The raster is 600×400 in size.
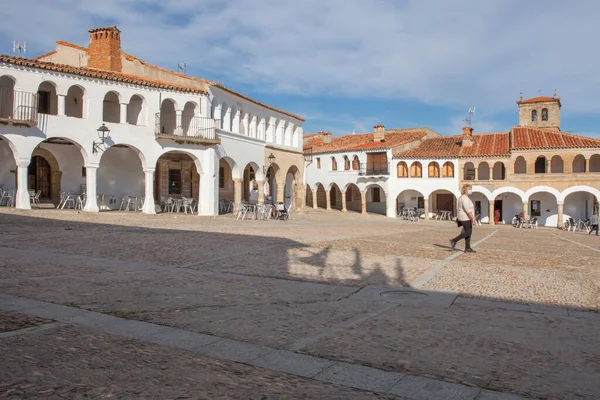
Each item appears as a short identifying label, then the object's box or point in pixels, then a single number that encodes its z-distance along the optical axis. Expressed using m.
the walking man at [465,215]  12.09
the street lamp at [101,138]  22.14
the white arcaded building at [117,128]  20.83
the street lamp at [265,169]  31.12
